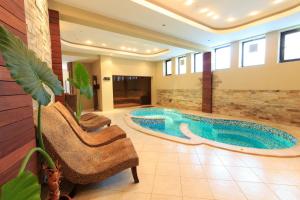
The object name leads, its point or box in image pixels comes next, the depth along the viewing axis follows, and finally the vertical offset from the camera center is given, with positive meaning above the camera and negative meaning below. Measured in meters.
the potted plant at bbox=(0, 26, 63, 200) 0.66 +0.05
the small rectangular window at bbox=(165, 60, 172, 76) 9.84 +1.39
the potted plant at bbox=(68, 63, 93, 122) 3.12 +0.21
